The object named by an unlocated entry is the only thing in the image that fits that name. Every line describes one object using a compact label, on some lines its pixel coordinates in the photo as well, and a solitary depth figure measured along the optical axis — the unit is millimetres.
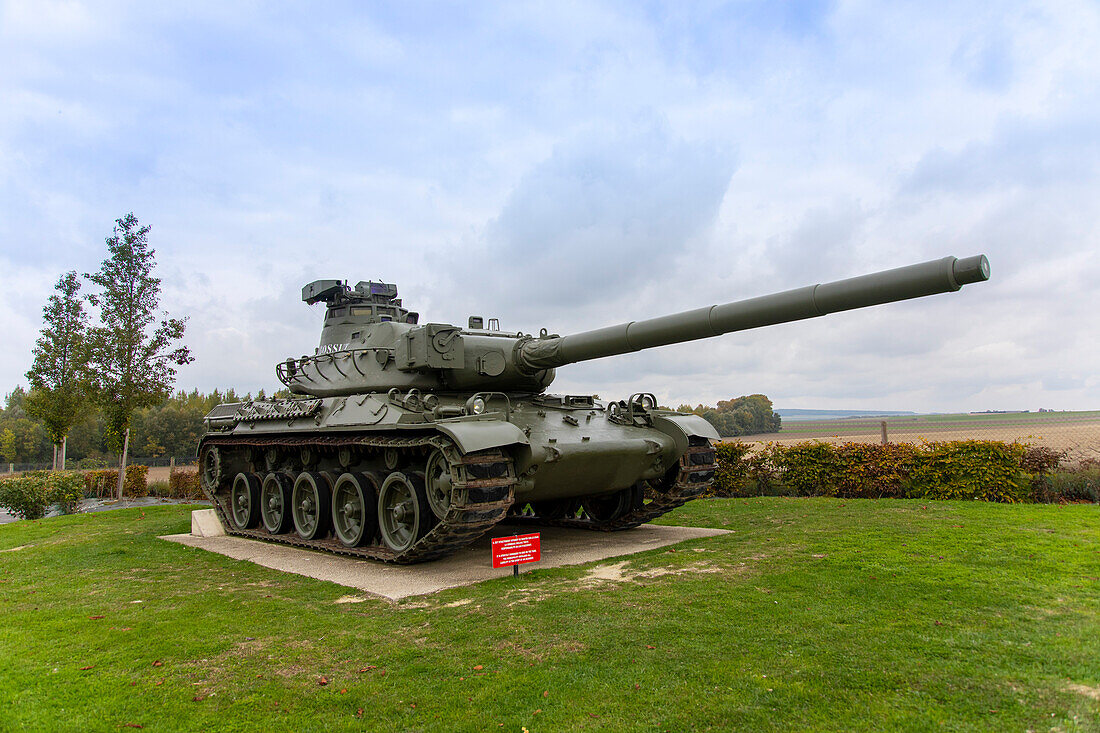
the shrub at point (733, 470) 17375
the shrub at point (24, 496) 18328
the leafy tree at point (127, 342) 21516
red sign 8547
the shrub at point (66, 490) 19875
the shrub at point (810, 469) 16125
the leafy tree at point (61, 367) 21109
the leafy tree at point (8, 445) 45422
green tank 8695
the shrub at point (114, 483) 25469
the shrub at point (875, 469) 15172
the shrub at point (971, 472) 13844
